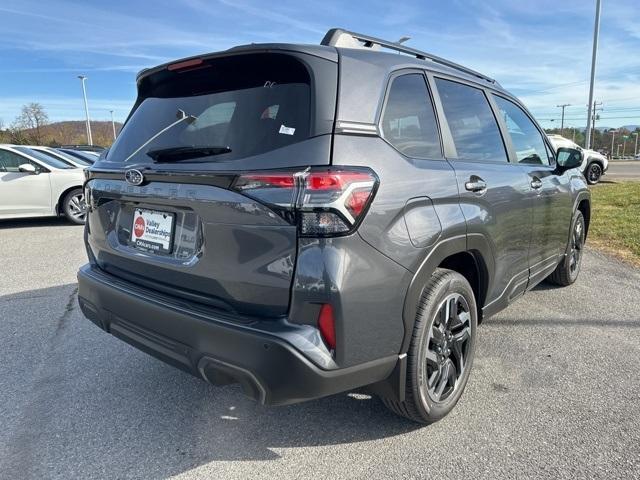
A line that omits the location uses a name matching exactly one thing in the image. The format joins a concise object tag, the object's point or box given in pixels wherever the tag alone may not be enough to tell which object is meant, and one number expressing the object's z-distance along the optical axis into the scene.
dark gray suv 1.89
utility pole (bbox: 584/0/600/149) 19.16
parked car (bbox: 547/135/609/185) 16.30
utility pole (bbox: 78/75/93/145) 46.27
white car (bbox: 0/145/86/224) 8.73
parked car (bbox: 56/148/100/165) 11.39
